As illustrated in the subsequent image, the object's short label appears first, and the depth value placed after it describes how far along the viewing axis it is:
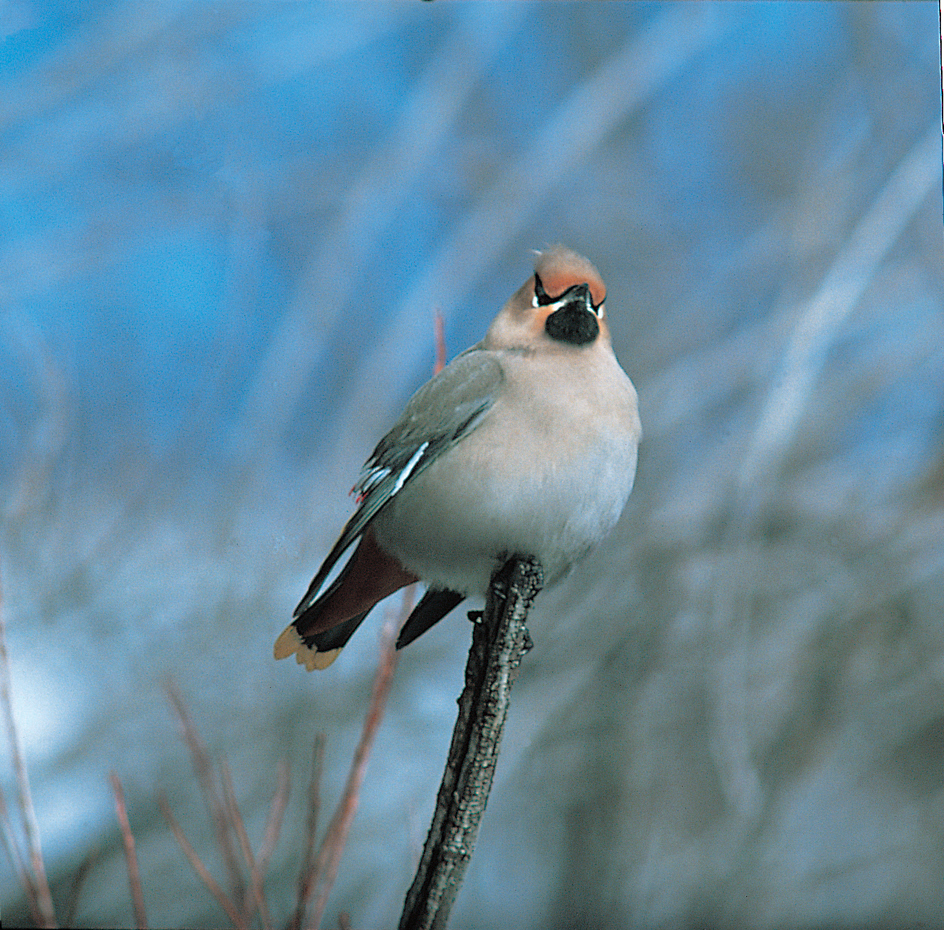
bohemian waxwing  8.42
